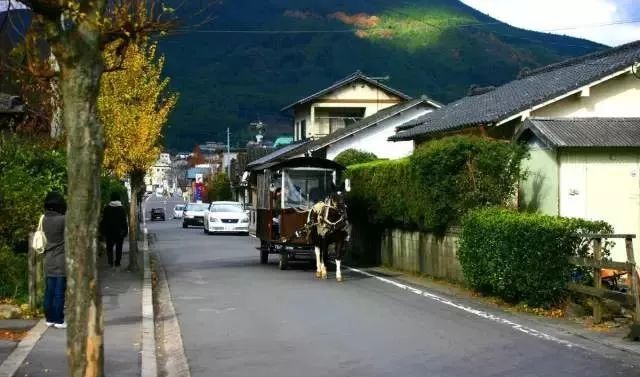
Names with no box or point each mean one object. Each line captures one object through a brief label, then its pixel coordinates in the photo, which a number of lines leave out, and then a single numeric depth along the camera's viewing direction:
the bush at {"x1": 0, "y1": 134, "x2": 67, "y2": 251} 17.11
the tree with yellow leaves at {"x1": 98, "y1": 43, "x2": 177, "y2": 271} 24.06
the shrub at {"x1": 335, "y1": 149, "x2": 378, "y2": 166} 43.75
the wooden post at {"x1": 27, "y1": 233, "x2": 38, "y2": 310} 14.42
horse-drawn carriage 24.69
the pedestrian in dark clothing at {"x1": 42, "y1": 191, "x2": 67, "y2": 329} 12.85
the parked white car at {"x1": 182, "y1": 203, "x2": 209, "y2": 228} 62.22
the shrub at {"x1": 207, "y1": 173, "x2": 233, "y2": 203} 90.19
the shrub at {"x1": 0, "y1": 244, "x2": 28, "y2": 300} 15.51
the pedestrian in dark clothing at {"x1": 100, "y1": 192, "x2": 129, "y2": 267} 24.41
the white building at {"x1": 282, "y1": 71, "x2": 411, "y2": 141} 57.31
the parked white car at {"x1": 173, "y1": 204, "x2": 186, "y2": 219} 96.88
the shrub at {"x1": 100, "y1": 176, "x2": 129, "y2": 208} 26.77
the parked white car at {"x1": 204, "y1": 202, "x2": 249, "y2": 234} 48.78
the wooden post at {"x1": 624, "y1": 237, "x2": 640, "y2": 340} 11.96
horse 22.08
